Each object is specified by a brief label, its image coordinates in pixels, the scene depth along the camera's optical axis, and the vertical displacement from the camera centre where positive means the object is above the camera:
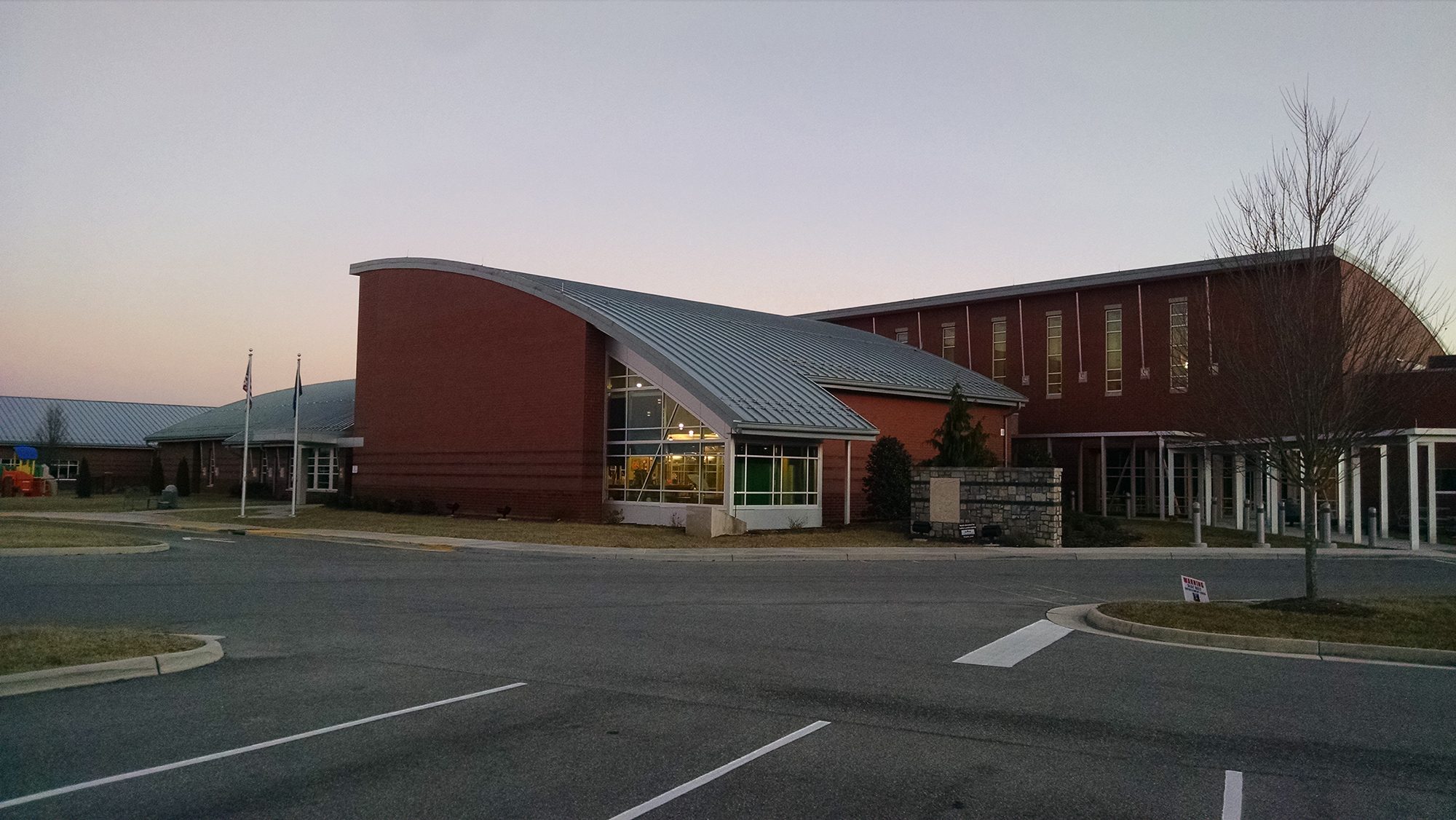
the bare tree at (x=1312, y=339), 13.84 +1.97
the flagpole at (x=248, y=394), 34.94 +2.31
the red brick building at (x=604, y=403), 29.58 +2.04
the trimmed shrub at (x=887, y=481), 31.62 -0.42
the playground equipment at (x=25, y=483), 49.03 -1.25
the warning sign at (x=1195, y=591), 13.98 -1.64
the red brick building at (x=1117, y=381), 36.66 +3.77
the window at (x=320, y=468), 46.03 -0.31
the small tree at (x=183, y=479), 50.28 -0.98
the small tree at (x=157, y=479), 50.47 -1.00
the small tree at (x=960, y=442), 29.47 +0.79
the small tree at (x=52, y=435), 62.59 +1.46
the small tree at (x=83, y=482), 50.12 -1.18
